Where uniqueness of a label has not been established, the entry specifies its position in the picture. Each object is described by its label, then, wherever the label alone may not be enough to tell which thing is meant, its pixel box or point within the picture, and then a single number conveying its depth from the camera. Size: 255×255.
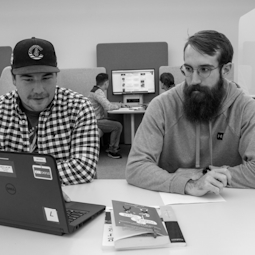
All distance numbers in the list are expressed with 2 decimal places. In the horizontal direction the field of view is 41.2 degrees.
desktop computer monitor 5.64
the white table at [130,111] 4.90
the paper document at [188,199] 1.15
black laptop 0.81
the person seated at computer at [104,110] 4.85
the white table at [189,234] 0.81
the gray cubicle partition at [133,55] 5.91
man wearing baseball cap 1.42
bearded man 1.51
